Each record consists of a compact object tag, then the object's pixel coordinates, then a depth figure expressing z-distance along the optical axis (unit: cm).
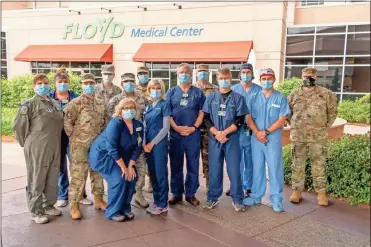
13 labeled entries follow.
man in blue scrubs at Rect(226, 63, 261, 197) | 494
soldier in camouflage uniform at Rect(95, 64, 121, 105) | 478
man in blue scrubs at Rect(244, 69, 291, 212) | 452
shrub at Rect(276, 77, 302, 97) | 1043
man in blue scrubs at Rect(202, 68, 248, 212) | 444
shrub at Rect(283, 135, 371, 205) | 414
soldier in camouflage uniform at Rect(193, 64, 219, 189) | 497
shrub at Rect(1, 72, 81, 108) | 1217
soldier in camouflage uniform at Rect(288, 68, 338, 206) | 475
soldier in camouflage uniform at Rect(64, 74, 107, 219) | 418
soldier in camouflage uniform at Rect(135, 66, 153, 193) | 498
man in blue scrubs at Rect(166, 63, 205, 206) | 462
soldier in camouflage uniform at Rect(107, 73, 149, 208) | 449
